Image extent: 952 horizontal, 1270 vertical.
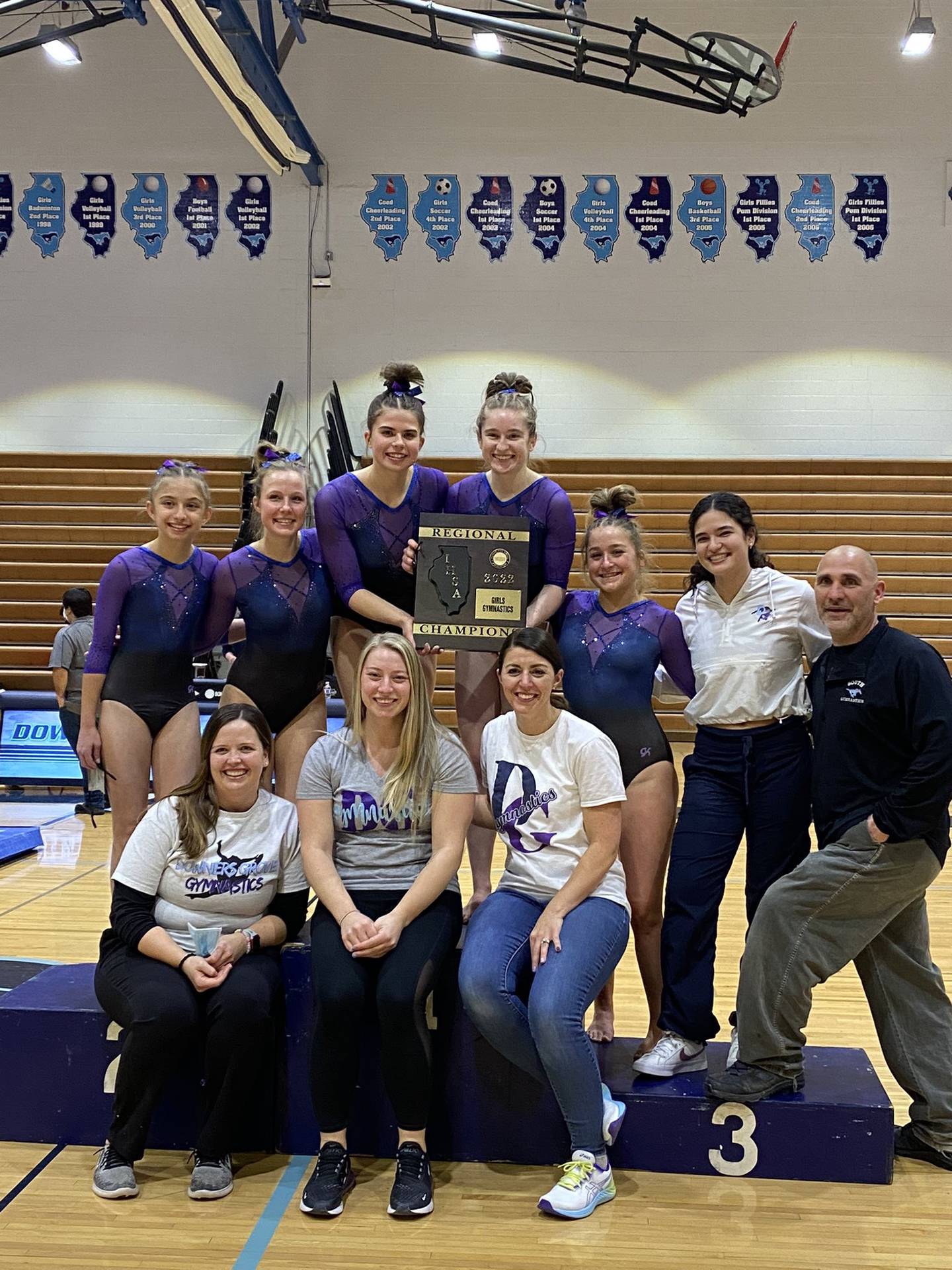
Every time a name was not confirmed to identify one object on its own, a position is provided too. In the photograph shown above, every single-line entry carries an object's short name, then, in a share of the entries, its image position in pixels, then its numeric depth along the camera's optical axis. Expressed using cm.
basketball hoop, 884
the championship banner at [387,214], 1134
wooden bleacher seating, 1047
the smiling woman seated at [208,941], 259
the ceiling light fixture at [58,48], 966
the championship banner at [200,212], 1140
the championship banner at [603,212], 1118
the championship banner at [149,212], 1142
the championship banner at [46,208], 1145
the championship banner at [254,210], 1140
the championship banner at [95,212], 1145
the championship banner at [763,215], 1107
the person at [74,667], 743
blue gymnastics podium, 269
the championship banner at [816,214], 1103
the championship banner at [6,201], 1147
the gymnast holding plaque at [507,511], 315
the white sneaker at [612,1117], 260
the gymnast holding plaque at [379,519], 313
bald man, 259
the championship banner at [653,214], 1114
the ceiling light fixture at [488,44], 931
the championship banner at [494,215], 1125
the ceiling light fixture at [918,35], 957
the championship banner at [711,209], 1111
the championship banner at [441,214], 1127
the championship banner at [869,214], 1099
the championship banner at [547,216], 1120
